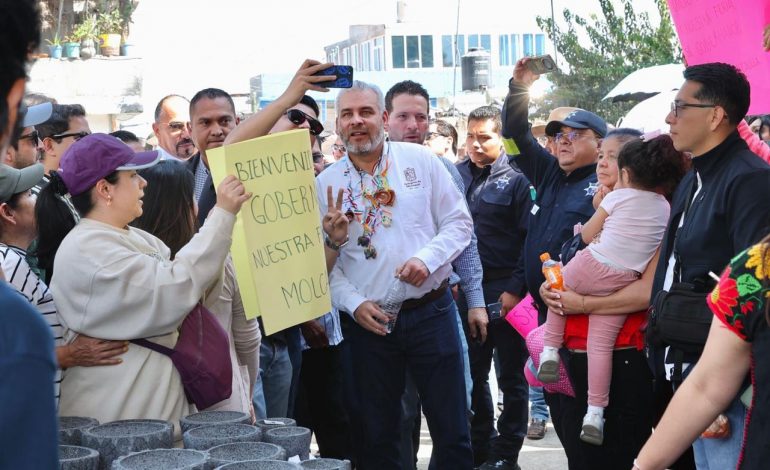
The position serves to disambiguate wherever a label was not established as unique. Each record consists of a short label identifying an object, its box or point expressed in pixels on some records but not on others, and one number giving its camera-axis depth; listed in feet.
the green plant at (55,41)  65.60
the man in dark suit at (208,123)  17.07
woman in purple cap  10.98
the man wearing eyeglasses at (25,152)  15.28
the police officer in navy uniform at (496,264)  21.95
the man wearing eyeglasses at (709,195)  11.78
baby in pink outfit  14.89
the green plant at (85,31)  66.54
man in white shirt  16.03
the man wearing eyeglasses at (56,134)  18.53
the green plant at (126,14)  73.48
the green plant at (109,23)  69.41
